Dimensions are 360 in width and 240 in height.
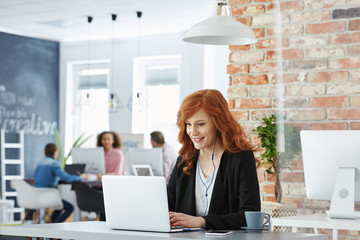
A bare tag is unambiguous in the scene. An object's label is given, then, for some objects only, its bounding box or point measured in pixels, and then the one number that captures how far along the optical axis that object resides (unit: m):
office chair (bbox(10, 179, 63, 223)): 7.99
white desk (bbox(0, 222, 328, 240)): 2.30
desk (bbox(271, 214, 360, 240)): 3.11
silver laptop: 2.41
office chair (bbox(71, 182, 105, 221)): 7.39
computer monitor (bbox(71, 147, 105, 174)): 8.23
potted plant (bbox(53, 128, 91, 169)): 10.19
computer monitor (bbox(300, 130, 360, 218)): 3.23
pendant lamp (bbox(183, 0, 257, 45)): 3.27
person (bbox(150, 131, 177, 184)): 8.12
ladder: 9.73
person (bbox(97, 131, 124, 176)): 8.76
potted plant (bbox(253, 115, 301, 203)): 4.18
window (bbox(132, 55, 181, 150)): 10.05
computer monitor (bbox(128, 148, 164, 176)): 7.73
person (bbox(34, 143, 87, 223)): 7.92
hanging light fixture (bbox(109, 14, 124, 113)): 10.24
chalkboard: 9.98
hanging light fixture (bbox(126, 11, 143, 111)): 10.17
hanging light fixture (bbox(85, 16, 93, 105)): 9.09
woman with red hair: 2.94
